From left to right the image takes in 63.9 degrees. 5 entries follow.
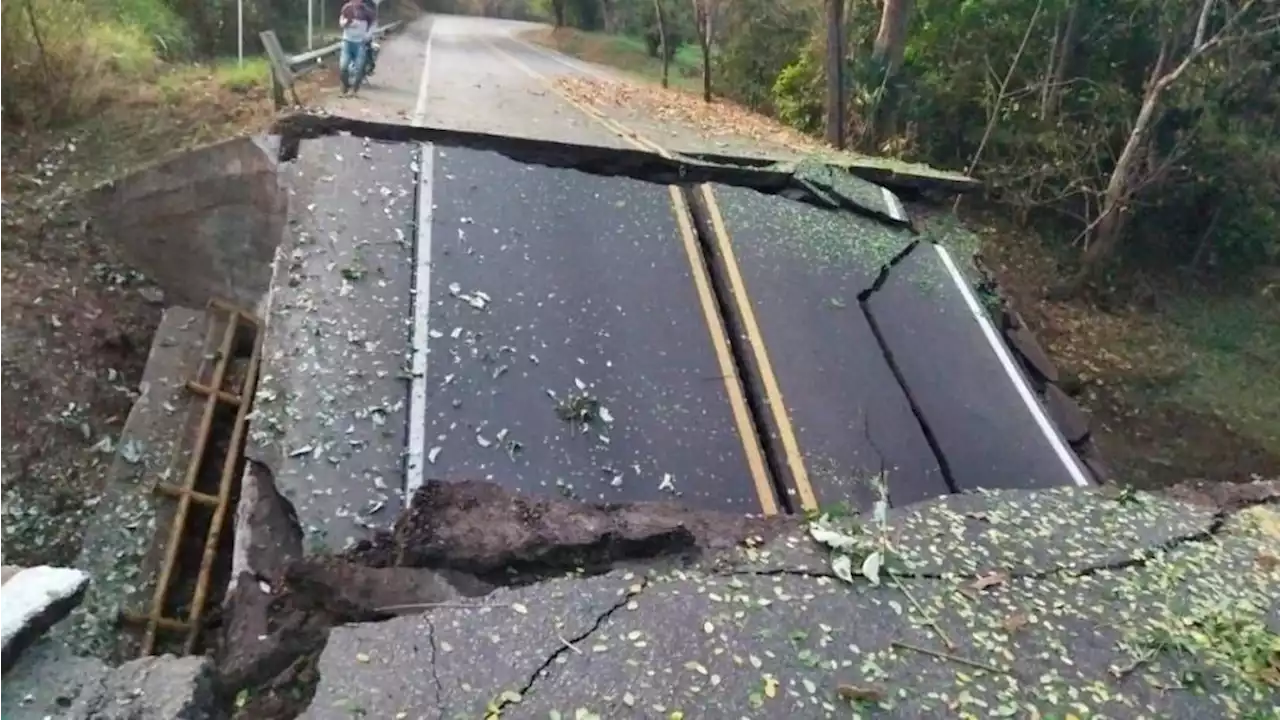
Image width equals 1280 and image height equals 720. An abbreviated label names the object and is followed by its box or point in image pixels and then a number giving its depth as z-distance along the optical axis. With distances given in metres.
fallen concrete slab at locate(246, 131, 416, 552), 4.58
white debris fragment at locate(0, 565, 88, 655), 3.09
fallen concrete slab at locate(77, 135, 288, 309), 8.93
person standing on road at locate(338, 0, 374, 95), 12.73
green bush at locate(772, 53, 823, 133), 17.61
